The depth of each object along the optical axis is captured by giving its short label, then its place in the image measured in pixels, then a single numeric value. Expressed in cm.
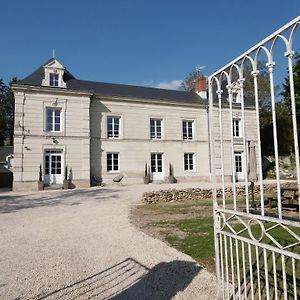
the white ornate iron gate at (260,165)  197
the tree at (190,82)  3821
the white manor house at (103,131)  1911
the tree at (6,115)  4983
